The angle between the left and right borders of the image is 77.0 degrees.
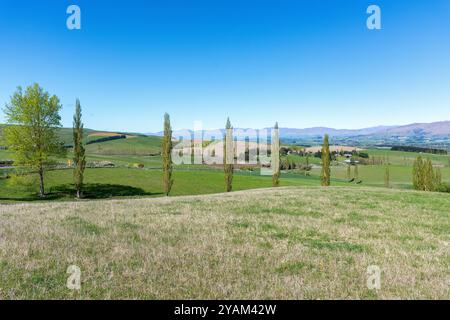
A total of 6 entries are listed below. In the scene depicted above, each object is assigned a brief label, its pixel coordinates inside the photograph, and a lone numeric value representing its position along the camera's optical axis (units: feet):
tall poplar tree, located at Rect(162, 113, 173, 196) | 193.88
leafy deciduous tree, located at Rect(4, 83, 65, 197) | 170.30
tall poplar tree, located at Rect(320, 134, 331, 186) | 236.63
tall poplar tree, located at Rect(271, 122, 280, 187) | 233.64
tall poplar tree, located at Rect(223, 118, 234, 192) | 201.67
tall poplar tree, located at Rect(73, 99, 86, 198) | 189.88
